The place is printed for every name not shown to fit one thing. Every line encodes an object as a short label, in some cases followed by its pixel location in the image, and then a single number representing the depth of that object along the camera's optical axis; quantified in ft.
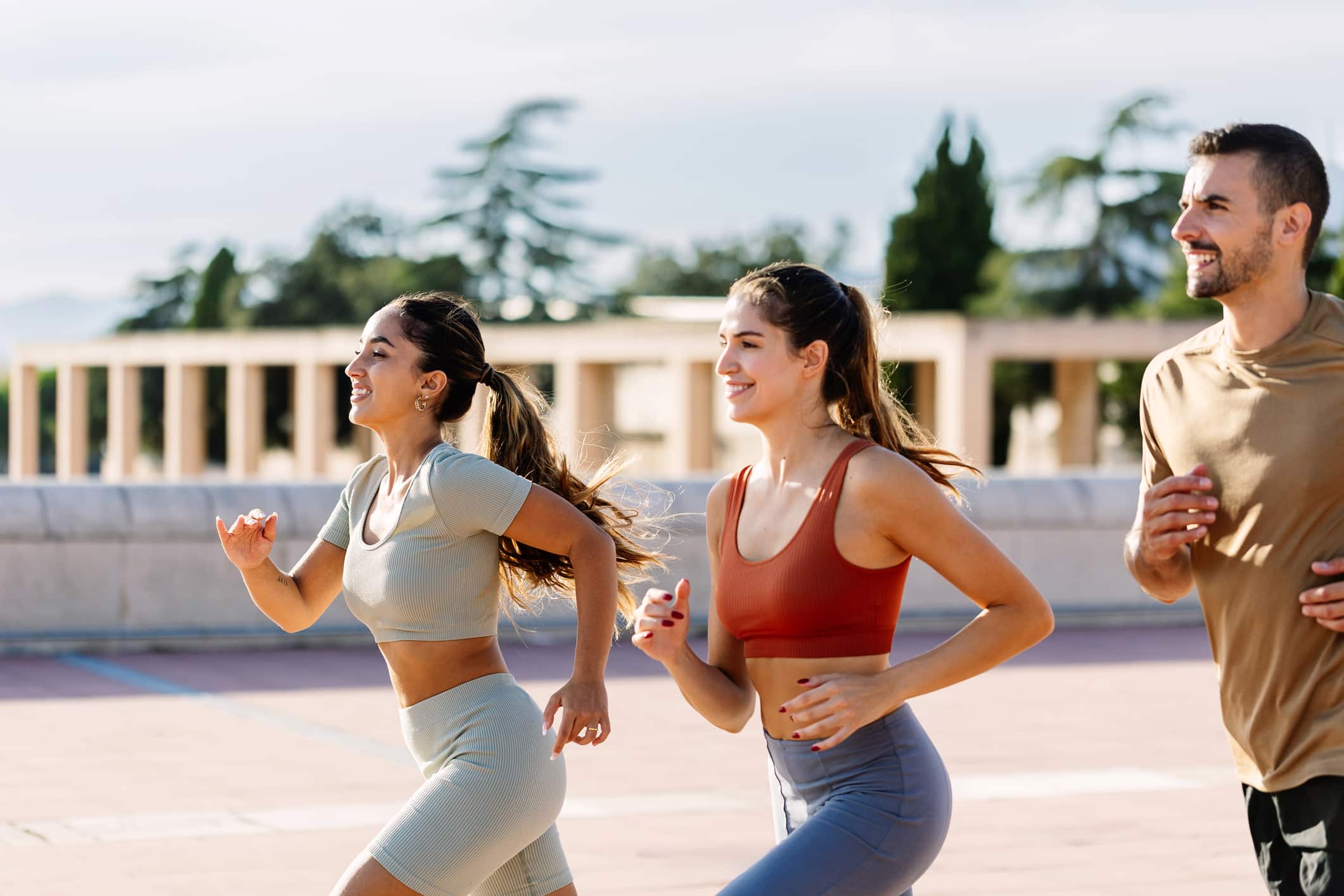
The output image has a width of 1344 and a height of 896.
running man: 11.43
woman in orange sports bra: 11.49
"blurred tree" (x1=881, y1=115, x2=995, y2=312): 197.98
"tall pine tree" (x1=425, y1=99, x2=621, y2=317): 272.51
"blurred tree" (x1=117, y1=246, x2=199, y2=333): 315.37
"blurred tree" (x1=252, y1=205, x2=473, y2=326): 293.23
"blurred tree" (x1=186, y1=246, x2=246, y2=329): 280.51
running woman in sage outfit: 12.92
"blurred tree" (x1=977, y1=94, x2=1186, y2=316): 210.38
